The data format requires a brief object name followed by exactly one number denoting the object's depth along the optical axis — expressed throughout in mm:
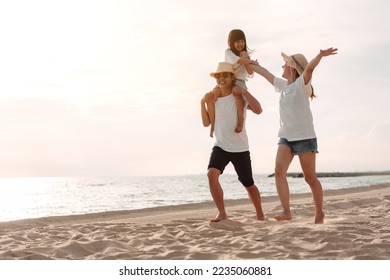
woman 5242
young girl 5582
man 5676
